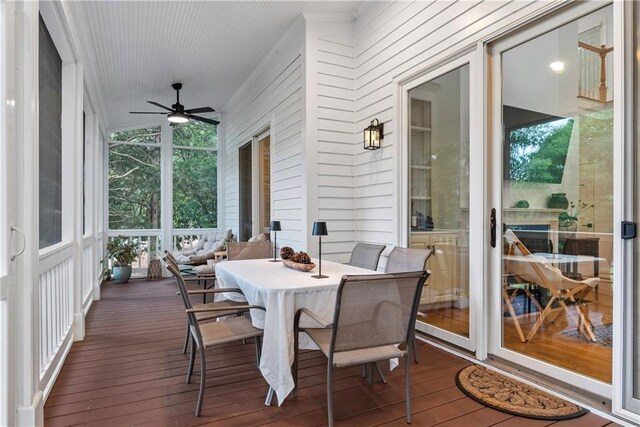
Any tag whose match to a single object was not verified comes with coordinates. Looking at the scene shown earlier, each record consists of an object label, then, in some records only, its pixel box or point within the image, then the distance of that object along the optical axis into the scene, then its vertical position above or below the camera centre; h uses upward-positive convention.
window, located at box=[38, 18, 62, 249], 2.69 +0.57
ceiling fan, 6.00 +1.60
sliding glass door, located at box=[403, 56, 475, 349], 3.34 +0.22
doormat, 2.24 -1.18
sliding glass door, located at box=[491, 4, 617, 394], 2.41 +0.12
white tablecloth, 2.28 -0.59
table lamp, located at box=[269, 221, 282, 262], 3.99 -0.14
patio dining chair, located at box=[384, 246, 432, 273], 3.04 -0.40
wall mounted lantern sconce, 4.30 +0.91
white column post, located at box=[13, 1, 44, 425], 1.92 -0.01
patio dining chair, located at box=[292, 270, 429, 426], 1.94 -0.57
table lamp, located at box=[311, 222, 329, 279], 2.70 -0.12
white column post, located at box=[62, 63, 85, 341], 3.60 +0.47
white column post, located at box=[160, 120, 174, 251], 7.86 +0.55
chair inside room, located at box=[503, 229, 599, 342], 2.56 -0.49
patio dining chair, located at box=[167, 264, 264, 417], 2.24 -0.79
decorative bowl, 3.01 -0.43
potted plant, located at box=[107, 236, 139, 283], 7.06 -0.84
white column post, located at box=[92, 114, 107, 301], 5.27 +0.38
